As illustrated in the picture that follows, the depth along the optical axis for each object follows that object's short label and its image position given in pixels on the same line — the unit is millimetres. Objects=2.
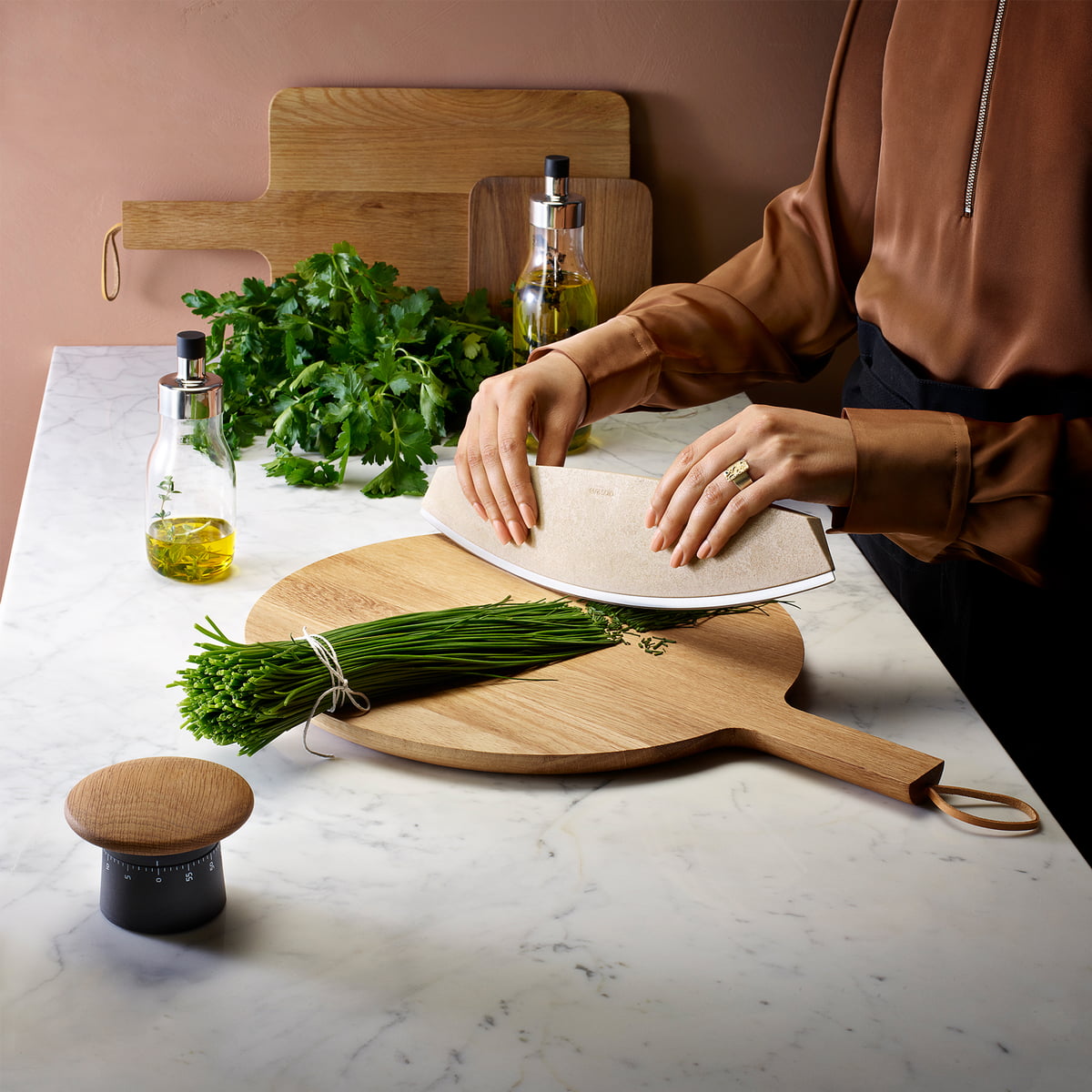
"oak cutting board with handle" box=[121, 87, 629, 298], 1832
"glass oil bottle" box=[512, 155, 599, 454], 1534
